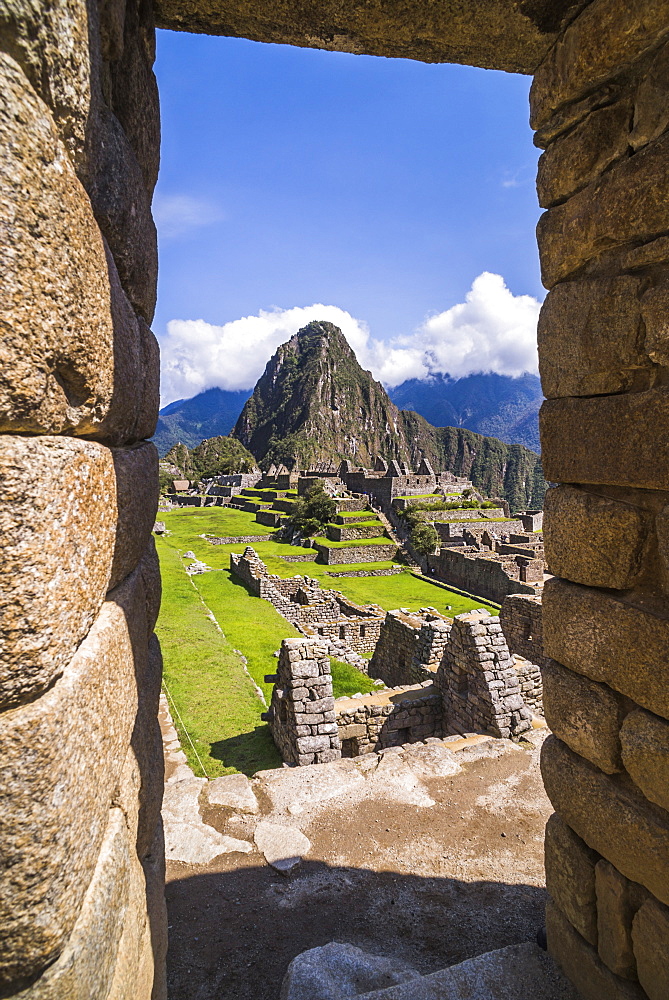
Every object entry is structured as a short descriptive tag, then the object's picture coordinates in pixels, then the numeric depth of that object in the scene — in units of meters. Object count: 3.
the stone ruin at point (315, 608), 16.83
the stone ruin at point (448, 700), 7.47
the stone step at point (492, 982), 2.50
